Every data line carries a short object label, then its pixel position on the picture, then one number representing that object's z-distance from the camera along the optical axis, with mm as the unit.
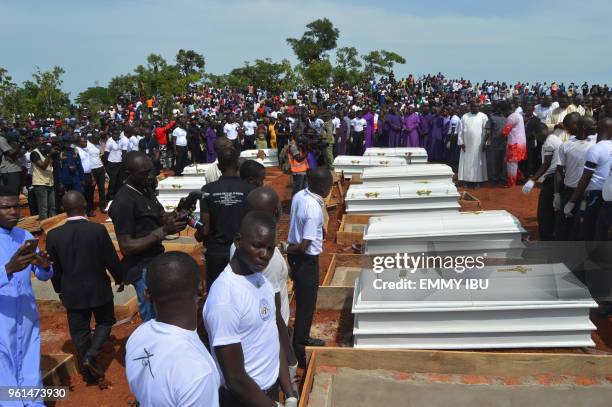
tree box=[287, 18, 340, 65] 43594
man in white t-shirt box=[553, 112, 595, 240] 5609
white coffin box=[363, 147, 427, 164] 12289
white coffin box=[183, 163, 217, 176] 11164
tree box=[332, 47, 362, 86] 32562
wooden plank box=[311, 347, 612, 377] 4027
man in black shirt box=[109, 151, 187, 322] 3500
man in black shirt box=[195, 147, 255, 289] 4023
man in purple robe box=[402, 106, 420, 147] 14359
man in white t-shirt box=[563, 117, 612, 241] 5035
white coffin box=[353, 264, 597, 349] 4328
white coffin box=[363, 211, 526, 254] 6043
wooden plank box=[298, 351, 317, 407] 3585
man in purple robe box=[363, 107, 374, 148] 15352
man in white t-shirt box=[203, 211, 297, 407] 2117
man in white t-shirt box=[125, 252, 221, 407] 1648
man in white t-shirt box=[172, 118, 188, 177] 13094
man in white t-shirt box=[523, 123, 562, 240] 6440
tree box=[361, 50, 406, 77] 33969
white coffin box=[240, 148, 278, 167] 15052
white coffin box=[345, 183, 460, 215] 8031
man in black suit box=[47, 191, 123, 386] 3777
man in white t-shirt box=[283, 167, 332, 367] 3861
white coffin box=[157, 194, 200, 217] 8836
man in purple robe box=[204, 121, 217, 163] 14023
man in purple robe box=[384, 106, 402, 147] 14414
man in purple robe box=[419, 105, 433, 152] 14648
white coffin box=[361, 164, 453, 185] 9383
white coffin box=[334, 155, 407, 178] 11680
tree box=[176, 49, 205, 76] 40000
